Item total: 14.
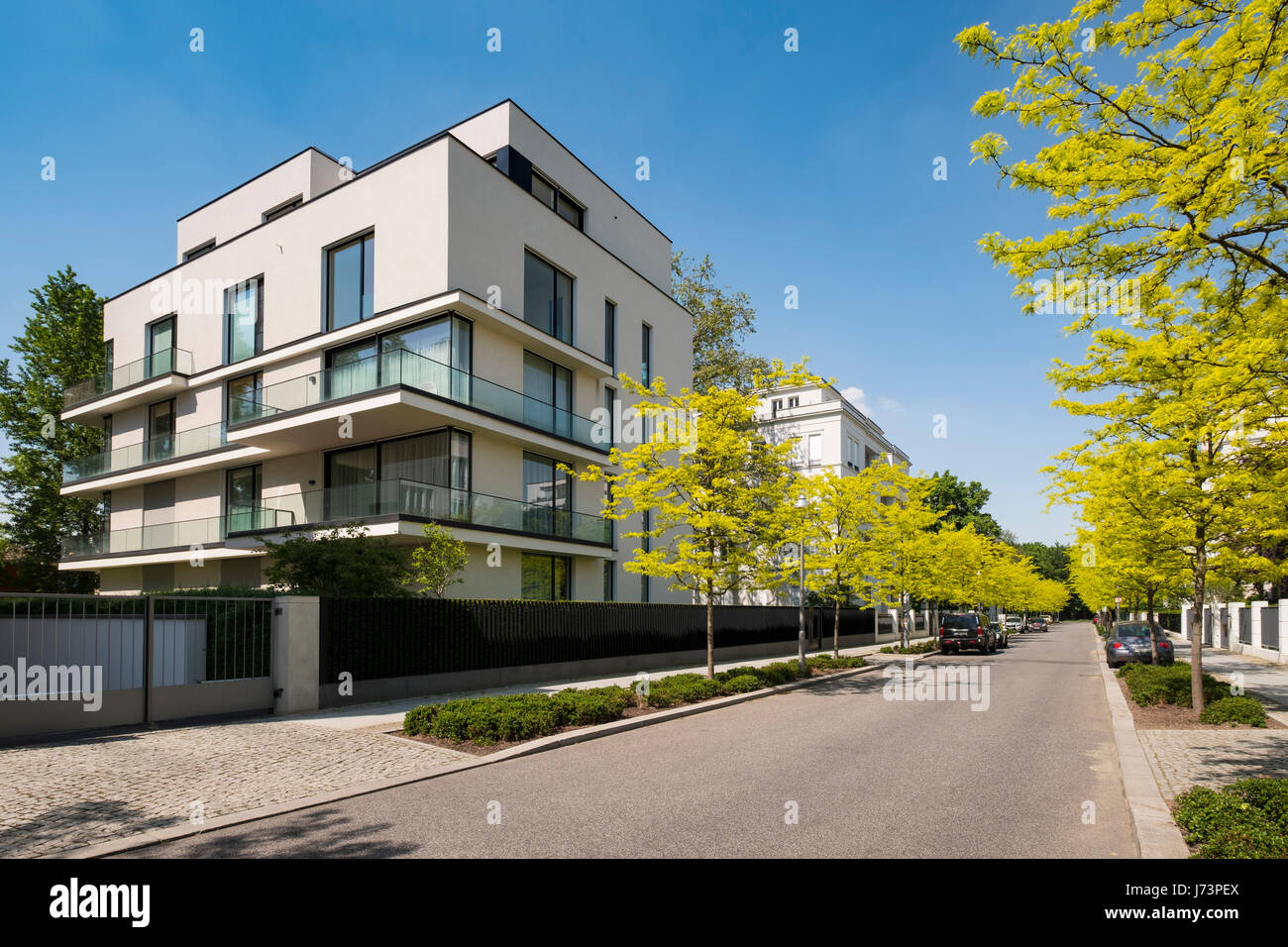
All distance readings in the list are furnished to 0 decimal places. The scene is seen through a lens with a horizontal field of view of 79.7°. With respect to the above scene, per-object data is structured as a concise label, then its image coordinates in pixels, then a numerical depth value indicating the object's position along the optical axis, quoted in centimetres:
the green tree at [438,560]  1858
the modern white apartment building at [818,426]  5569
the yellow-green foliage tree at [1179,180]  628
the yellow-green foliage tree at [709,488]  1745
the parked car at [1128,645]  2453
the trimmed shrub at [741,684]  1667
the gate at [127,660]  993
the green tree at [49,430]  3728
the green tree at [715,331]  4422
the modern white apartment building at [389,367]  2203
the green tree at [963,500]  7231
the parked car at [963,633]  3416
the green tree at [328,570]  1529
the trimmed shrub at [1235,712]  1146
